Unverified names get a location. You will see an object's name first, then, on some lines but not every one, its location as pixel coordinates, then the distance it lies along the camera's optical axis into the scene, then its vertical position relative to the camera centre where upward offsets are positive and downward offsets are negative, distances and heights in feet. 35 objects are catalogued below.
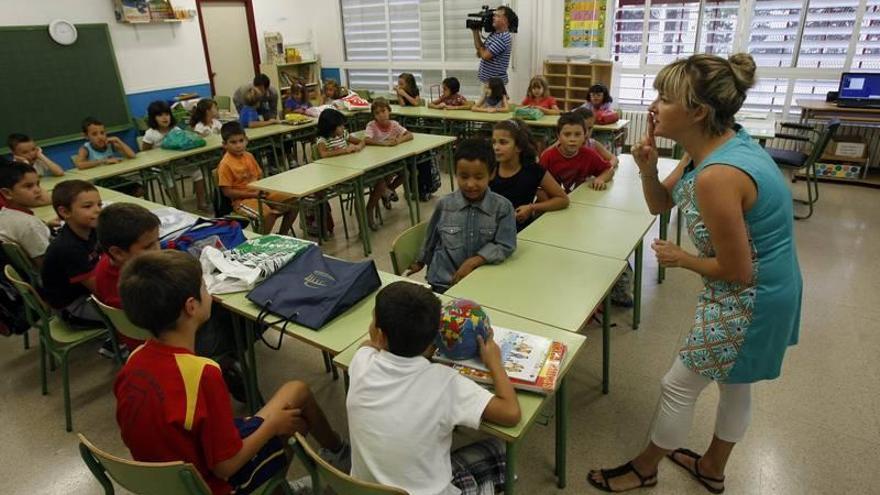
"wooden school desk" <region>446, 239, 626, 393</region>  6.20 -2.95
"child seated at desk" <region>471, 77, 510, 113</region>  19.98 -1.89
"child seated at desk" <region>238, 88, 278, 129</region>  19.54 -2.05
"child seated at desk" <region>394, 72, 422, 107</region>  22.11 -1.67
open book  4.75 -2.84
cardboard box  17.60 -3.59
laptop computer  17.20 -1.77
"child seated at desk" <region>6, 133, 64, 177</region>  13.60 -2.26
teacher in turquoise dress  4.50 -1.79
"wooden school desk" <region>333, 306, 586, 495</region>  4.44 -3.04
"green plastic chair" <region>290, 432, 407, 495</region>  3.95 -3.17
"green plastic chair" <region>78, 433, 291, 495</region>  4.10 -3.19
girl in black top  9.29 -2.33
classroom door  25.22 +0.64
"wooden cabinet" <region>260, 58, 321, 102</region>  27.71 -1.04
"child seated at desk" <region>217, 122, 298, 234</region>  12.79 -3.11
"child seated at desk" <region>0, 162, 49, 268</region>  8.89 -2.53
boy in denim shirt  7.47 -2.46
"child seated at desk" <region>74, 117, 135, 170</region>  14.52 -2.32
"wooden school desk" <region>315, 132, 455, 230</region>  13.70 -2.74
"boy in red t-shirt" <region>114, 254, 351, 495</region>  4.30 -2.57
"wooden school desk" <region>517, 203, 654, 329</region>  8.02 -2.91
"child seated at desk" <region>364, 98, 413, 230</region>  15.57 -2.40
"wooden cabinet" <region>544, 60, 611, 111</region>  22.06 -1.42
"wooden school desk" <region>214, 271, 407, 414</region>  5.84 -3.02
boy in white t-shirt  4.14 -2.71
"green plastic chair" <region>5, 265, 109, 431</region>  7.39 -3.95
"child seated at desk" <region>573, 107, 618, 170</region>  11.17 -2.18
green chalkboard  18.92 -0.77
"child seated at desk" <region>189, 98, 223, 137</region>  17.79 -2.00
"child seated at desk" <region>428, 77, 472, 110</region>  21.56 -1.94
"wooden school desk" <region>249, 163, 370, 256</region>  11.73 -2.83
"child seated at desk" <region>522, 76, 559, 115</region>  20.06 -1.85
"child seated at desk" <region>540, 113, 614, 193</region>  10.98 -2.44
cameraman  21.31 +0.03
